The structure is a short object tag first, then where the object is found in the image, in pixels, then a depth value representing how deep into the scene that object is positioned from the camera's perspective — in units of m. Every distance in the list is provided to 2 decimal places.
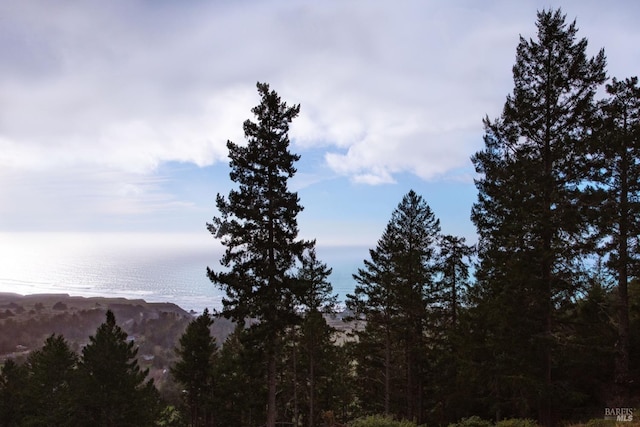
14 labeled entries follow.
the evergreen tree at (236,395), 33.72
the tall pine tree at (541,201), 13.34
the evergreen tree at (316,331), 28.25
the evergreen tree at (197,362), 35.66
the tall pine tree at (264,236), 18.00
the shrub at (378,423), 13.61
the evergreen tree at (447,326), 25.34
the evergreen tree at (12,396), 36.12
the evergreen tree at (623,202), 14.89
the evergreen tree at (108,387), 27.52
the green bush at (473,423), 14.13
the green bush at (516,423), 13.11
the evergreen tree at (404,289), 24.70
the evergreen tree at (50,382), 31.52
